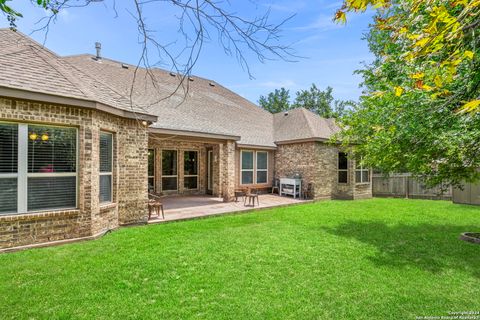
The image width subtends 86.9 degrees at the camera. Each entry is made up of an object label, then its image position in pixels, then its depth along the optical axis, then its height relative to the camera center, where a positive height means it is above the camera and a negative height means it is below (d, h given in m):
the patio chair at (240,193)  12.09 -1.47
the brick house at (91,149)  5.44 +0.48
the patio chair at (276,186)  15.14 -1.35
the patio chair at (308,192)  13.34 -1.50
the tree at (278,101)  42.67 +10.75
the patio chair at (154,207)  8.20 -1.40
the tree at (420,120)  2.05 +0.88
